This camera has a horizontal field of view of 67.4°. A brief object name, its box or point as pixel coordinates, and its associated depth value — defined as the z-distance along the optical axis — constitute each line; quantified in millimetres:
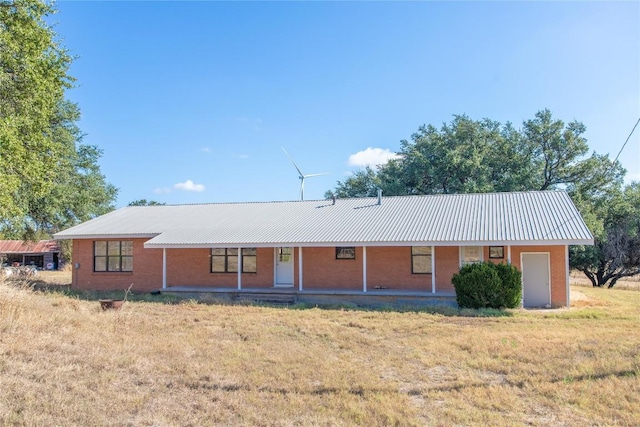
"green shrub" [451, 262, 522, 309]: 14391
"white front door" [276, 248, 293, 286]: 19141
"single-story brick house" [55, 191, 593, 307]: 16172
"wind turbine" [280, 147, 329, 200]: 30769
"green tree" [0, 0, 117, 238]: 13634
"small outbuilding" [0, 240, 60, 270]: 53062
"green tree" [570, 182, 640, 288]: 29578
